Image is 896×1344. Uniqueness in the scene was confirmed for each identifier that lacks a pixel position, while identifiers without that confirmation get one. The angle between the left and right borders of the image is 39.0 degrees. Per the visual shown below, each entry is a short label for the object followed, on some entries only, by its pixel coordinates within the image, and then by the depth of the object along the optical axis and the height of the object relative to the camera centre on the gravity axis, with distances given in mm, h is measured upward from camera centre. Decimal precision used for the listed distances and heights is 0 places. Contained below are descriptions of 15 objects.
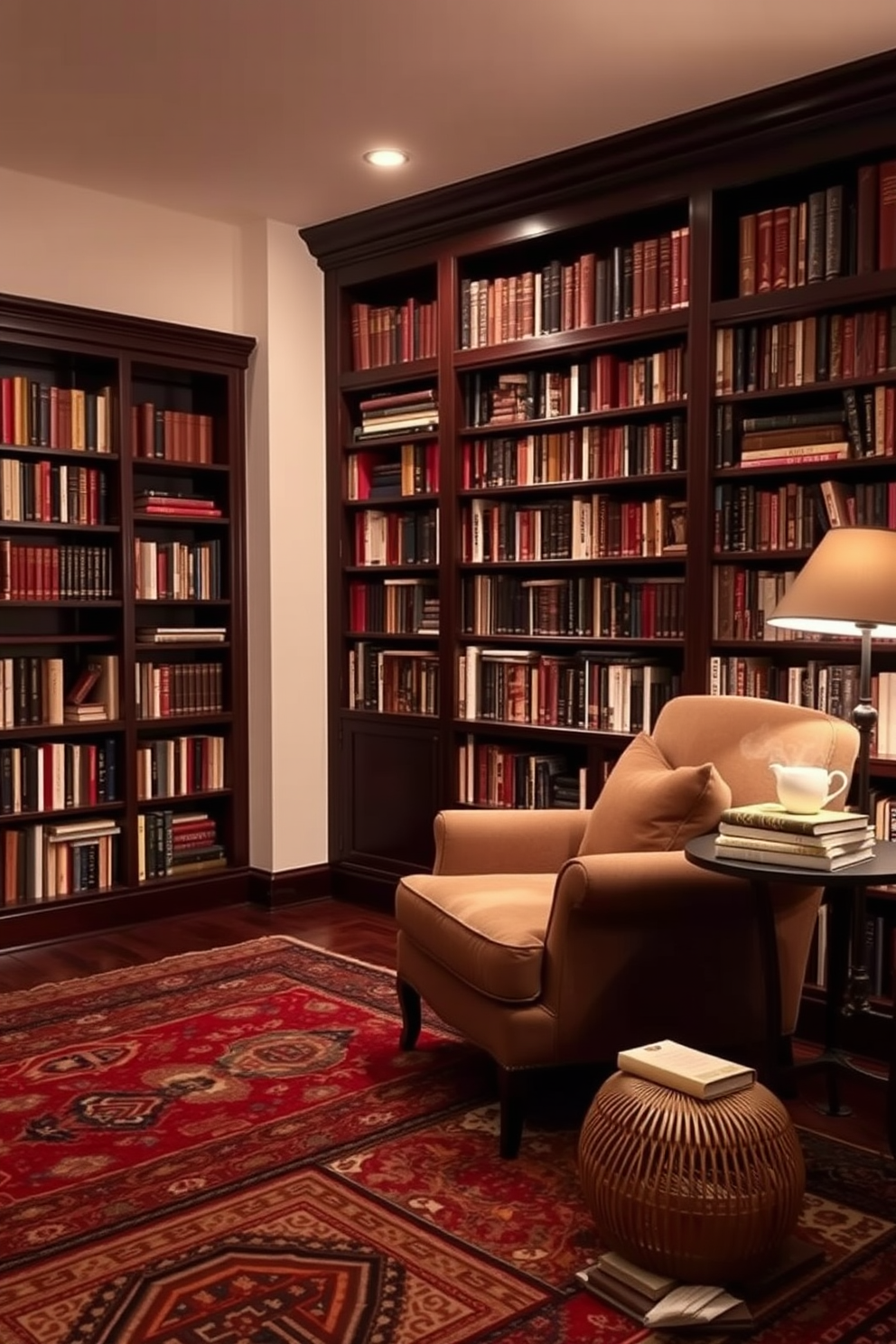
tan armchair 2713 -709
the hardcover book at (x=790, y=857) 2625 -486
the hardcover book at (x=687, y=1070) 2207 -795
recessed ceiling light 4148 +1553
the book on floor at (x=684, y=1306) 2070 -1132
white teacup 2732 -350
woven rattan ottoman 2121 -948
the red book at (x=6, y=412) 4391 +752
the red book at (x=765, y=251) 3695 +1098
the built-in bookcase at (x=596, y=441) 3582 +613
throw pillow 2918 -432
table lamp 2832 +68
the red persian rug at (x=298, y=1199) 2125 -1147
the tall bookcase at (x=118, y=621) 4473 +27
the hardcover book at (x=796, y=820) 2652 -414
